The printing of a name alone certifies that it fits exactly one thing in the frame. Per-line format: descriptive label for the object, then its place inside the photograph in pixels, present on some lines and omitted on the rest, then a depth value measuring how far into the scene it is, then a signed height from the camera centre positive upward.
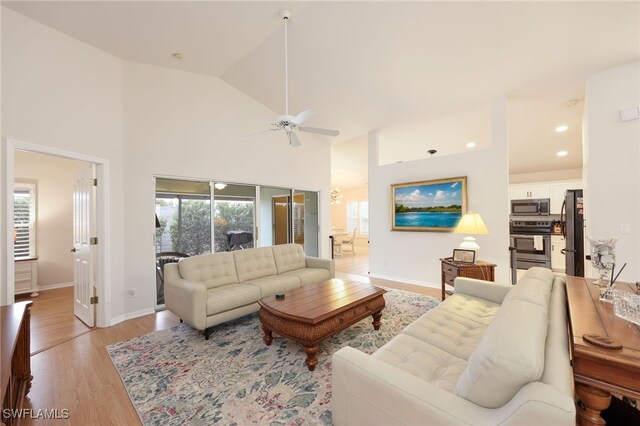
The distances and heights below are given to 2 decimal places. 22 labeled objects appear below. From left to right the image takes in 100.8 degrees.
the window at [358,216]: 10.49 -0.09
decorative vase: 1.61 -0.28
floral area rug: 1.82 -1.35
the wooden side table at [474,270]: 3.47 -0.76
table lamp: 3.61 -0.21
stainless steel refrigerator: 4.14 -0.31
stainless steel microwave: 5.49 +0.10
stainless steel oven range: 5.39 -0.63
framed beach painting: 4.48 +0.16
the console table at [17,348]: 1.55 -0.95
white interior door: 3.39 -0.33
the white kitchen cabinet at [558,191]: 5.38 +0.43
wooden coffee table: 2.33 -0.92
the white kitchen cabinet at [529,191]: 5.64 +0.46
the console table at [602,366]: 0.95 -0.57
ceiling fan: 2.83 +1.03
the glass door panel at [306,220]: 6.09 -0.13
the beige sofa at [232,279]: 2.87 -0.88
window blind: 4.82 -0.03
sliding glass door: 4.09 -0.04
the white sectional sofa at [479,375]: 0.93 -0.72
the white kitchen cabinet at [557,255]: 5.42 -0.90
